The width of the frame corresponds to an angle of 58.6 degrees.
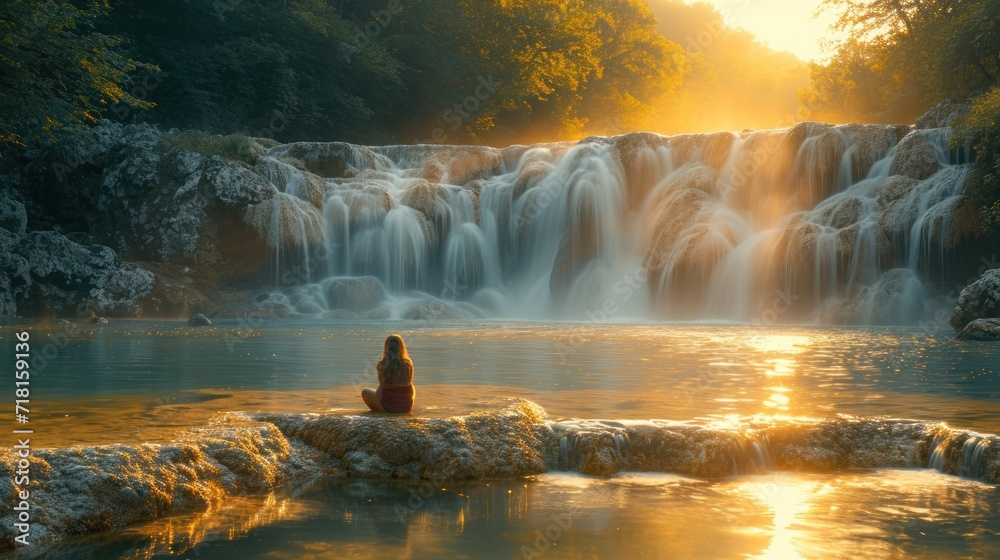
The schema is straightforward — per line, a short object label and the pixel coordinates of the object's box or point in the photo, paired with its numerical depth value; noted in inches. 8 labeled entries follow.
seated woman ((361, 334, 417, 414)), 314.2
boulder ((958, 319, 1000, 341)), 740.0
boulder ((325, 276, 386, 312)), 1165.1
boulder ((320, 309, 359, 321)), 1112.2
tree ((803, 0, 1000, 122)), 1376.7
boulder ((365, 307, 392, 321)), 1114.7
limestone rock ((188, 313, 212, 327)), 928.3
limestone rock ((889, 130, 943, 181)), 1084.5
